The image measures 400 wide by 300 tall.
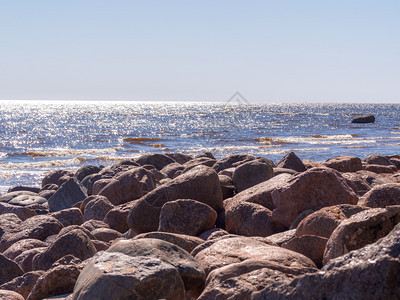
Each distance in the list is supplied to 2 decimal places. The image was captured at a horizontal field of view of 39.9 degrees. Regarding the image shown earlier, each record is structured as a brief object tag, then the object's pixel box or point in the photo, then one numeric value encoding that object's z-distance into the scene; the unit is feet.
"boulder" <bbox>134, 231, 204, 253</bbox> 18.02
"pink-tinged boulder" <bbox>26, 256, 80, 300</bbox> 16.55
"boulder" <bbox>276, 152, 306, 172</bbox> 41.57
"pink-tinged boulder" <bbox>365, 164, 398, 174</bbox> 44.88
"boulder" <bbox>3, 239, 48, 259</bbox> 25.63
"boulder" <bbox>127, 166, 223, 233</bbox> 24.23
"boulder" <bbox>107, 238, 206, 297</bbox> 14.40
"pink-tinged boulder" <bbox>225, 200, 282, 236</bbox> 22.72
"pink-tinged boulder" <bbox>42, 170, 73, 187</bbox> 57.36
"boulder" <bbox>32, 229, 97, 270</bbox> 20.83
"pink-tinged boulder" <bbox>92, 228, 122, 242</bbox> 25.73
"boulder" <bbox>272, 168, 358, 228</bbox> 21.98
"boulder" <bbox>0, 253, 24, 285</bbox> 21.10
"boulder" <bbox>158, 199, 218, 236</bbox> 22.29
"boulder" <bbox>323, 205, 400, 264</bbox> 13.35
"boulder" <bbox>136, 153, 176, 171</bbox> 55.98
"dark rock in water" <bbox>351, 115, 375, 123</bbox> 248.32
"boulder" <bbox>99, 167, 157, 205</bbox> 34.40
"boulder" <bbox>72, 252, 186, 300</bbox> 12.03
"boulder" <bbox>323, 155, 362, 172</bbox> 42.80
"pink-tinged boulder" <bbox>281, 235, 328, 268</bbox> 16.62
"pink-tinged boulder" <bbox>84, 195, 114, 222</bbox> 31.71
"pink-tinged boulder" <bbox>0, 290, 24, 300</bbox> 16.31
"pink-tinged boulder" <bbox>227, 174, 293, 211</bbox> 24.72
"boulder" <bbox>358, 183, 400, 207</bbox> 21.41
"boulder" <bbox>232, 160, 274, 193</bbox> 30.06
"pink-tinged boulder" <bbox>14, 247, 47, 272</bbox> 23.47
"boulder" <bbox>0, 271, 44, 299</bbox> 18.76
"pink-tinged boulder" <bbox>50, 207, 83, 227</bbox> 33.14
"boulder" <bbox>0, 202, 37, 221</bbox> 36.99
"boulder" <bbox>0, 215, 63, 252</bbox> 28.76
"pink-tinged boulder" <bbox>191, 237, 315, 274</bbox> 14.66
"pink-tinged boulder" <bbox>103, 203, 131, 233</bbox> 28.89
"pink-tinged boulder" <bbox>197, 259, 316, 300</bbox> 11.43
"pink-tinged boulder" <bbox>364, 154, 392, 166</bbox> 54.75
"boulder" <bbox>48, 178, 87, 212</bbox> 42.22
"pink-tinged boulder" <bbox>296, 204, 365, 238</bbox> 17.72
